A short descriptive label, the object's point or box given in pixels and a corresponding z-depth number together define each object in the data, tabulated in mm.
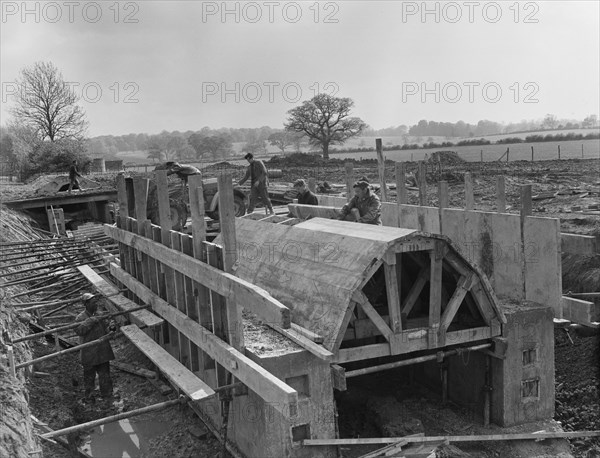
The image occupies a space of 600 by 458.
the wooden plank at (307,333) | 6055
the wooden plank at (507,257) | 8078
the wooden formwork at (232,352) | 5578
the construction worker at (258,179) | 11367
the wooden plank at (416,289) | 7035
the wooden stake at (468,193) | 9367
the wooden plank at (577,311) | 7641
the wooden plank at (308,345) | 5723
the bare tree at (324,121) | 60562
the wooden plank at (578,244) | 7387
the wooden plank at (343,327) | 5969
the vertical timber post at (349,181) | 12516
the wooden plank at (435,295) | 6613
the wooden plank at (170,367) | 6031
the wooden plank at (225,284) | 4953
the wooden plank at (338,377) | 5871
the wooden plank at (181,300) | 7815
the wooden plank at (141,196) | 9352
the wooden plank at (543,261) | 7469
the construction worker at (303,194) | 11867
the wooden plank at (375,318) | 6202
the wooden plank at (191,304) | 7441
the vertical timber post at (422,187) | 10547
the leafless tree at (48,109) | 47375
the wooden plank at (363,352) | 6156
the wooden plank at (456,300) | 6648
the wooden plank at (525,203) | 7832
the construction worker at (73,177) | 22562
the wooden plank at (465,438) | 5629
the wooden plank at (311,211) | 10250
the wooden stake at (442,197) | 9664
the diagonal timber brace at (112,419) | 5684
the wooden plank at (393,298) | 6430
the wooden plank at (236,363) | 4953
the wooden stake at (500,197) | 8961
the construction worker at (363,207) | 8906
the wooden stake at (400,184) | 10758
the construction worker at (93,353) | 7988
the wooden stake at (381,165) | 10928
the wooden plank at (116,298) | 8297
